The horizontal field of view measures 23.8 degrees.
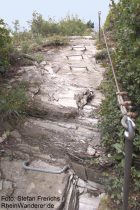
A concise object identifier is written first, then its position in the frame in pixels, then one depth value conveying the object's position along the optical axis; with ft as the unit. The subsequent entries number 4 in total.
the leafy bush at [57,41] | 32.48
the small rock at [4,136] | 15.76
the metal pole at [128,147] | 6.54
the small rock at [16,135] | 15.91
